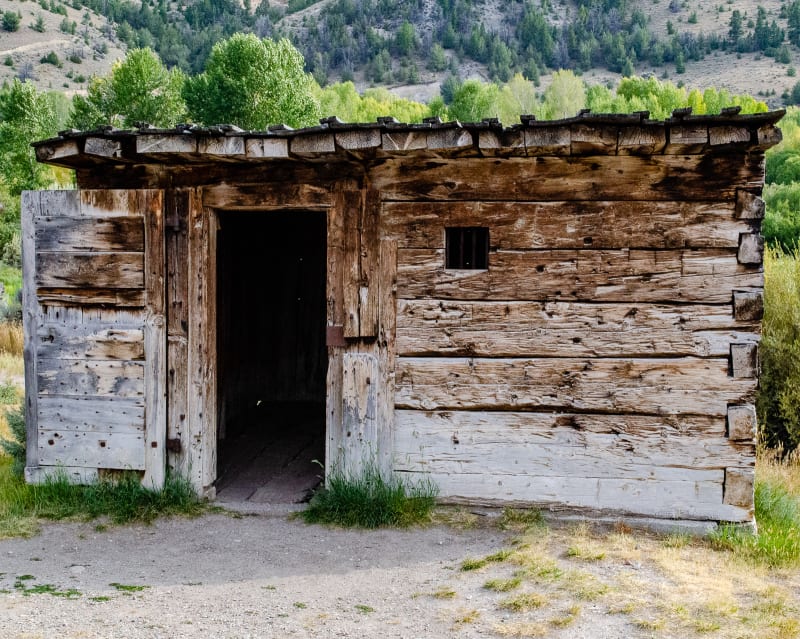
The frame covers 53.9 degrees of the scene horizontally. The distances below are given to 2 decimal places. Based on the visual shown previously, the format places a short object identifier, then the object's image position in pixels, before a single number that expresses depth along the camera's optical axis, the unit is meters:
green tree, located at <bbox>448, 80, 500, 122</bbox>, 47.00
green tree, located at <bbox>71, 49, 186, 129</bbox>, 36.22
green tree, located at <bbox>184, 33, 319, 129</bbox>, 36.81
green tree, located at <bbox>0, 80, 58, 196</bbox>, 31.91
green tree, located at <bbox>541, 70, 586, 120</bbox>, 43.03
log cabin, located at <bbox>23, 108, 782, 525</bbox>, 5.46
